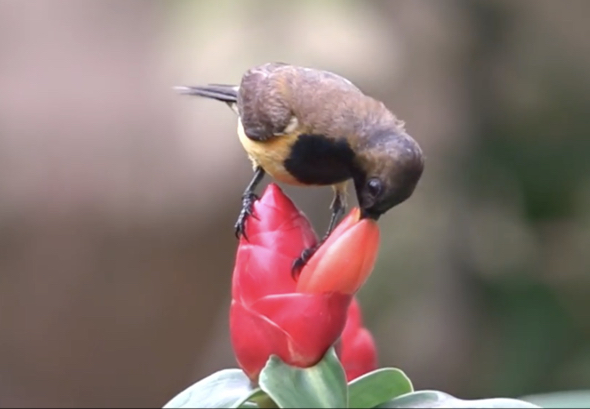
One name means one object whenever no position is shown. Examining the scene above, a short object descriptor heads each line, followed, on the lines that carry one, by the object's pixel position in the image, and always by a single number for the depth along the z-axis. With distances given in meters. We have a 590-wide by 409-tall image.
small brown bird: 2.94
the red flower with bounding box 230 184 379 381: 2.89
